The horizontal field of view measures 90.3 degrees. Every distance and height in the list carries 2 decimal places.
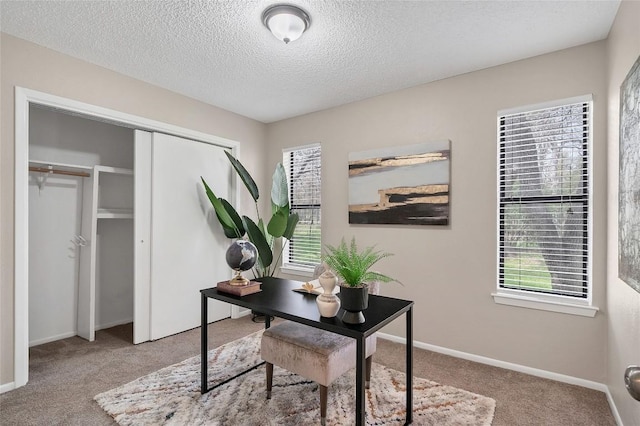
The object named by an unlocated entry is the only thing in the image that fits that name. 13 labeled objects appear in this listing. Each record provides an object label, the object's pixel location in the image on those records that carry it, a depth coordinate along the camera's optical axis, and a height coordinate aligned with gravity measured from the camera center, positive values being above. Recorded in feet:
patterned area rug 6.51 -4.25
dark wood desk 4.86 -1.89
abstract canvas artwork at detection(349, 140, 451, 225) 9.86 +0.92
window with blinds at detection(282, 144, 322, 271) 13.24 +0.37
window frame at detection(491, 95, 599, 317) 7.75 -1.59
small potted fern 5.24 -1.16
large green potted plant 12.01 -0.32
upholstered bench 6.08 -2.87
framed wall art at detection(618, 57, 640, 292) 4.92 +0.53
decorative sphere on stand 7.29 -1.08
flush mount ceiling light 6.55 +4.05
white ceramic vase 5.51 -1.53
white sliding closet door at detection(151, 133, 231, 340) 10.91 -0.86
